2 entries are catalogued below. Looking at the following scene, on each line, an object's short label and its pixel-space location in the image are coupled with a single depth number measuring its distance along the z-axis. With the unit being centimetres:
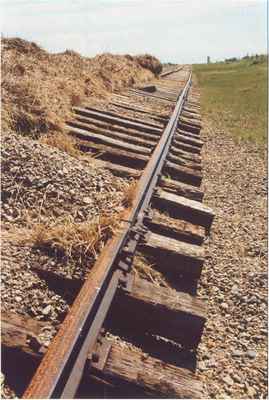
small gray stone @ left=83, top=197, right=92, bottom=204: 391
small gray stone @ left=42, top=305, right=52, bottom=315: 266
